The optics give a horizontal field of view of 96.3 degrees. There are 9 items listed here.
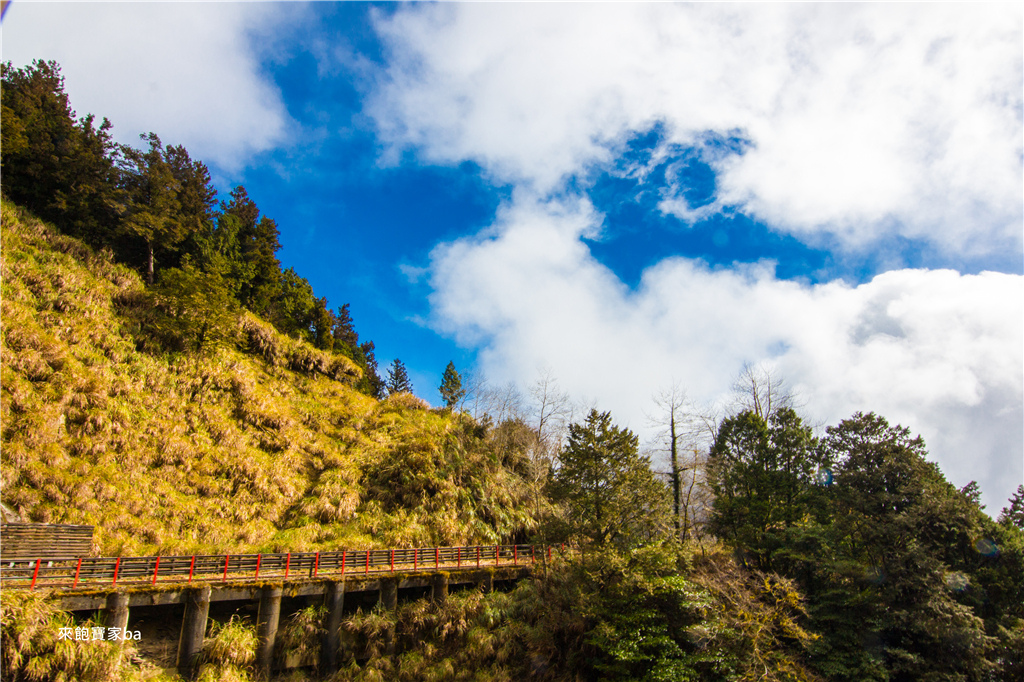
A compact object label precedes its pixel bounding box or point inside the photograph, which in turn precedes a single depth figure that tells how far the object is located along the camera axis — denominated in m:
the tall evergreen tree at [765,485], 27.98
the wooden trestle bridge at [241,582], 14.25
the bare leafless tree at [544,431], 39.62
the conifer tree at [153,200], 33.29
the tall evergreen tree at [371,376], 42.47
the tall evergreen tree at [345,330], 57.22
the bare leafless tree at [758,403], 34.81
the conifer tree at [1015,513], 21.92
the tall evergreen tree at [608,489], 21.97
